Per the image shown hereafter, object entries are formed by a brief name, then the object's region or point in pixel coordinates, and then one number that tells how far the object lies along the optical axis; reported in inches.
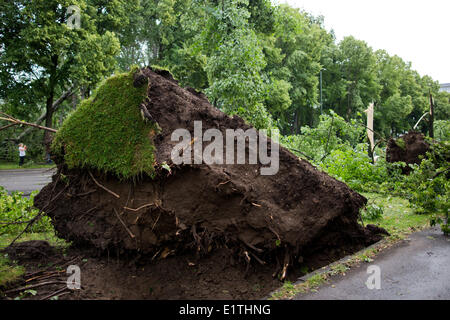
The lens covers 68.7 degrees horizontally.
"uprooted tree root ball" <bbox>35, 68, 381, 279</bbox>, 150.6
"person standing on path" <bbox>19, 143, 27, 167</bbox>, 871.7
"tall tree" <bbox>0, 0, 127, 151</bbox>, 744.3
